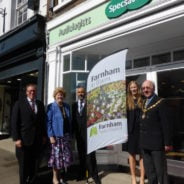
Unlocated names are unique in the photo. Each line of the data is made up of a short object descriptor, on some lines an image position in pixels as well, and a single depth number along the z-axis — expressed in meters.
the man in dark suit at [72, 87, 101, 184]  3.57
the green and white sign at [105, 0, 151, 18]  3.62
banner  2.53
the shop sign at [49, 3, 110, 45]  4.30
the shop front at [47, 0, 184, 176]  3.60
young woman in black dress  3.22
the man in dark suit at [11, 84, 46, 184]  3.17
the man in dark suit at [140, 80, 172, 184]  2.79
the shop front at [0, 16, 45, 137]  5.85
